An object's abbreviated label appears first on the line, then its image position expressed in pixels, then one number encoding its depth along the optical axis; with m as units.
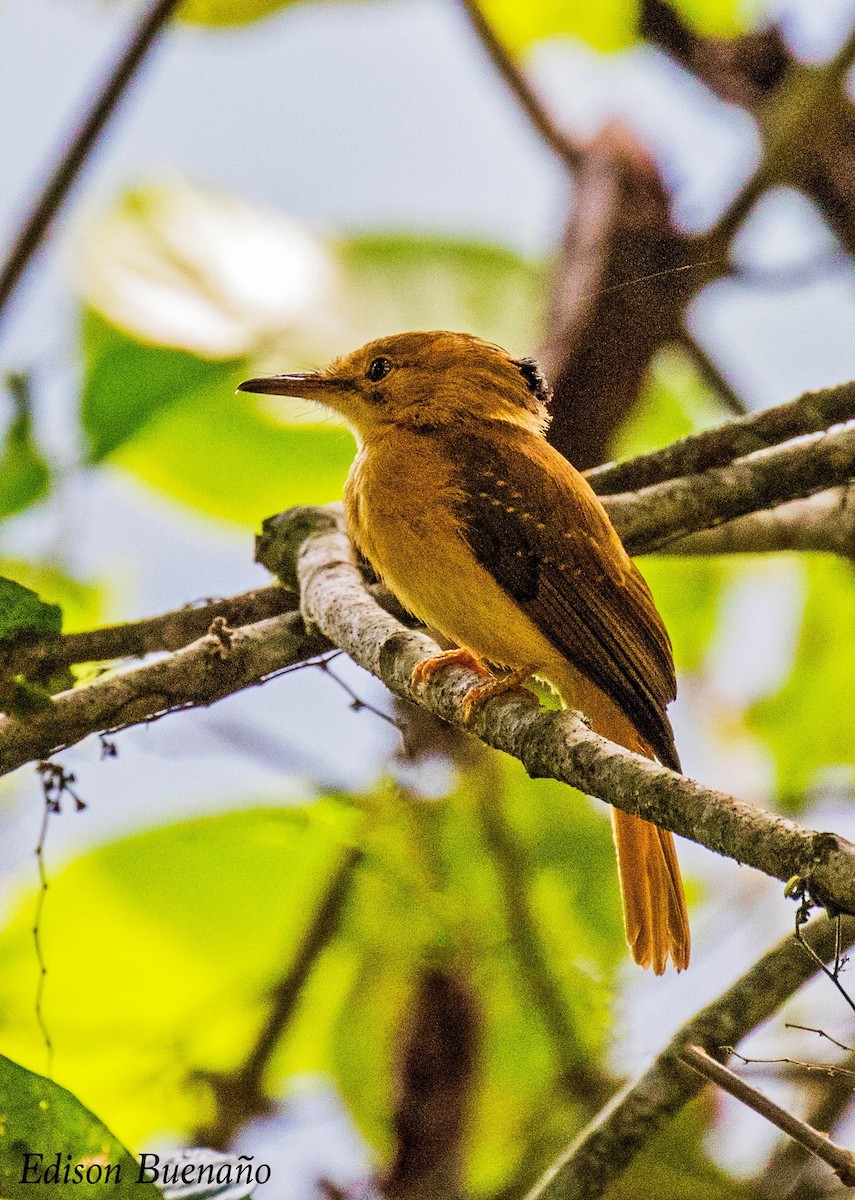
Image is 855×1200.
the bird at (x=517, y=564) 4.28
